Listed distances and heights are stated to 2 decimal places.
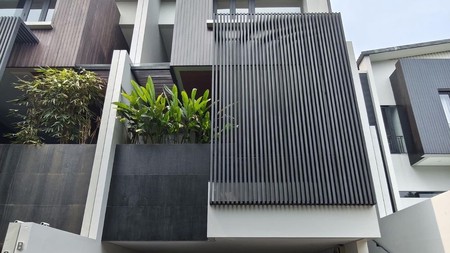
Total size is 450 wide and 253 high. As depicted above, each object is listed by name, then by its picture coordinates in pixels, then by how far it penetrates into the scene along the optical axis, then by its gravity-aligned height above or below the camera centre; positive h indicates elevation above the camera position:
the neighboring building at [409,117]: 7.94 +4.06
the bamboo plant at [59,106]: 5.25 +2.73
